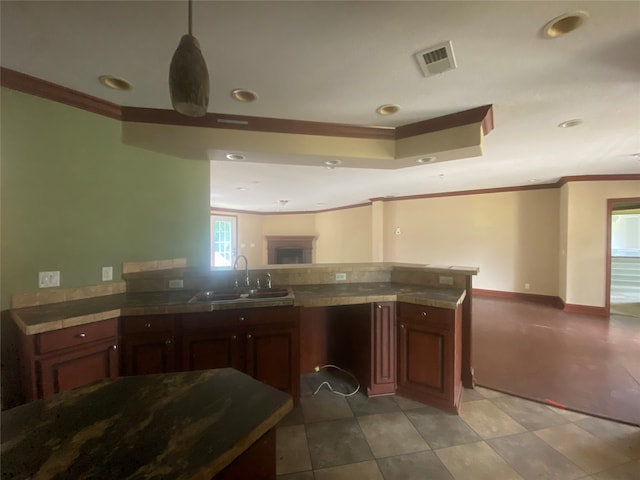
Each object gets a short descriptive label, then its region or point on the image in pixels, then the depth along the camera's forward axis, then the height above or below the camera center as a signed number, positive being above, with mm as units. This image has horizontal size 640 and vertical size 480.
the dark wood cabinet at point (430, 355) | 2121 -1004
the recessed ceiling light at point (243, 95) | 1993 +1046
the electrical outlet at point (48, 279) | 1920 -325
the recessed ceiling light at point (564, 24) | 1307 +1044
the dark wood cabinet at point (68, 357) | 1547 -752
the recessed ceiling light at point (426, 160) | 2655 +728
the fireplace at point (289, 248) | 9692 -541
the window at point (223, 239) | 8695 -191
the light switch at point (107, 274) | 2238 -332
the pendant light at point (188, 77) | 903 +527
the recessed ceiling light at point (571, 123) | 2434 +1003
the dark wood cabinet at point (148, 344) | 1871 -774
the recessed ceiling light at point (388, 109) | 2195 +1025
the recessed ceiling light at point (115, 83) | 1835 +1057
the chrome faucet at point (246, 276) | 2547 -404
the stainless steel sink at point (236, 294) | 2164 -526
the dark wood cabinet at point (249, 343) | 1979 -830
